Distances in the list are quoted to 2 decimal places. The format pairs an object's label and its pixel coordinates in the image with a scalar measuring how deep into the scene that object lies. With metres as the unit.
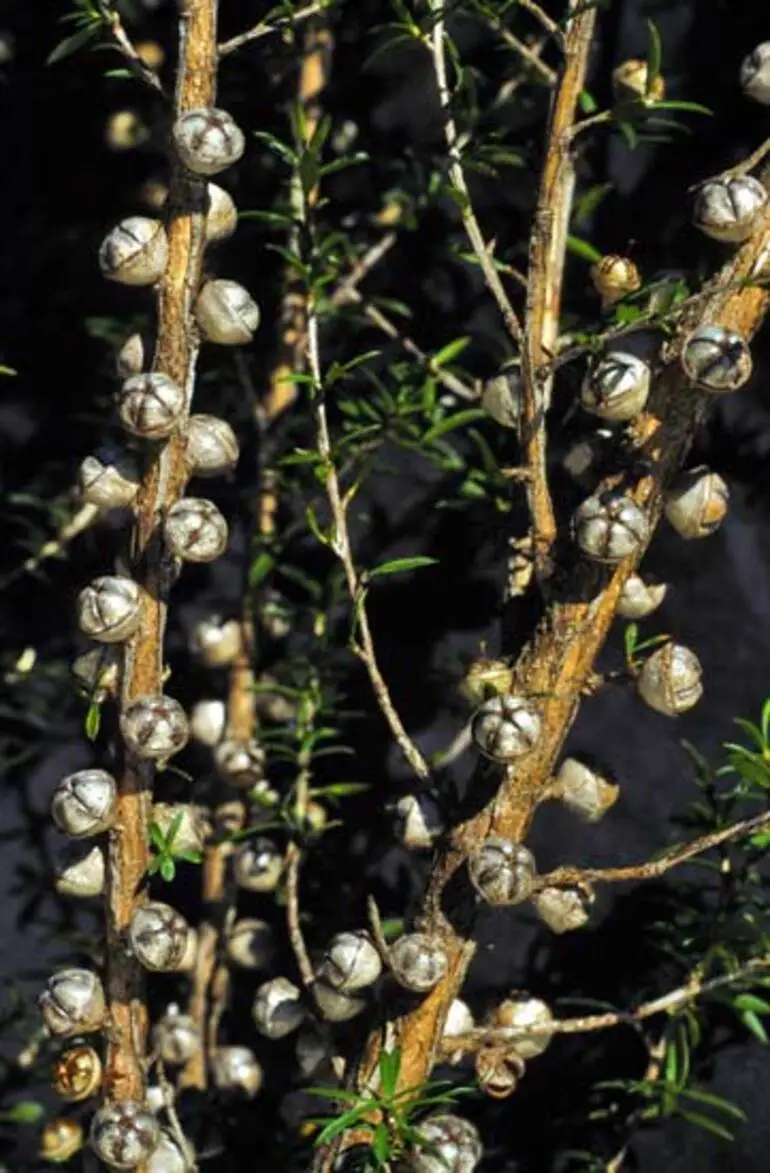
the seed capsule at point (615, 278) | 0.66
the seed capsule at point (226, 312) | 0.66
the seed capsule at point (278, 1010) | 0.68
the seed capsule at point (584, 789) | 0.67
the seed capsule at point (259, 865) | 0.71
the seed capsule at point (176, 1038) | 0.71
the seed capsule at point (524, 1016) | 0.68
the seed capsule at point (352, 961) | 0.67
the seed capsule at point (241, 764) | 0.72
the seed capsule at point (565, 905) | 0.67
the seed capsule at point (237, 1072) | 0.71
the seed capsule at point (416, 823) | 0.68
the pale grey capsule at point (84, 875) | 0.67
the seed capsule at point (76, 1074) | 0.67
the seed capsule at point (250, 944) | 0.71
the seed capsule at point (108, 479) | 0.66
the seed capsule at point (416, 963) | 0.66
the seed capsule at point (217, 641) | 0.72
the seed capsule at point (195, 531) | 0.65
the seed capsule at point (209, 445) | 0.66
